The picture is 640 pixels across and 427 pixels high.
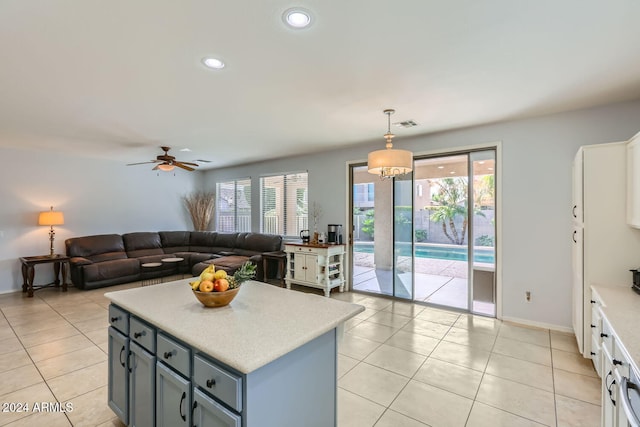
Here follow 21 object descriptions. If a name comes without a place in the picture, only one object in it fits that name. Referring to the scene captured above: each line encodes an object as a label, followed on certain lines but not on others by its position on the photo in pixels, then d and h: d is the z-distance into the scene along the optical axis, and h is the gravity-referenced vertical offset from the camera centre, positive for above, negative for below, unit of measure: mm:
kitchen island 1215 -683
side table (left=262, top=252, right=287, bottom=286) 5677 -848
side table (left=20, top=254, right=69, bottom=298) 4938 -906
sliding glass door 4078 -193
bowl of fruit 1715 -414
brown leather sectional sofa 5406 -772
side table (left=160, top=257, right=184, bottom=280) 5615 -846
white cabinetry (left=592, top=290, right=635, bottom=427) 1353 -834
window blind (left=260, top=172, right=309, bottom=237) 6035 +293
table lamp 5227 -17
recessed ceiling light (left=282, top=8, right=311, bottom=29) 1680 +1179
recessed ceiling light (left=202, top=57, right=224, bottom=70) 2221 +1193
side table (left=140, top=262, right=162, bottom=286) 5844 -1213
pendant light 2863 +545
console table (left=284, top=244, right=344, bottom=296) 4957 -850
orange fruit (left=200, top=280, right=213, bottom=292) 1711 -402
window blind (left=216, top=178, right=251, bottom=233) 7172 +296
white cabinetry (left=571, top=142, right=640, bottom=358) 2477 -92
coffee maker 5246 -318
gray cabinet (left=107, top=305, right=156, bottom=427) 1649 -928
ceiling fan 4770 +893
